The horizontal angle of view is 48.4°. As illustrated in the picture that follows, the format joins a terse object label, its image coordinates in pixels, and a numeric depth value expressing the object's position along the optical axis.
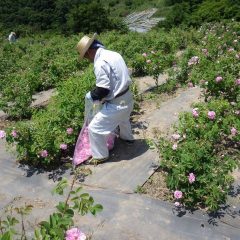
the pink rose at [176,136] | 2.64
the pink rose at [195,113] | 2.84
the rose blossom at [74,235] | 1.29
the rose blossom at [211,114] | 2.79
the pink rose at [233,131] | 2.75
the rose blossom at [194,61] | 4.28
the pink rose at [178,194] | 2.38
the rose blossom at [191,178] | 2.36
